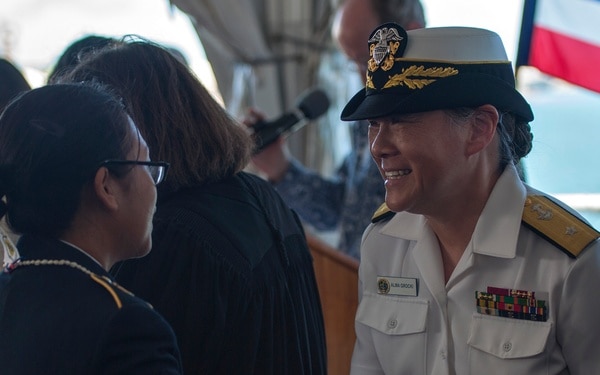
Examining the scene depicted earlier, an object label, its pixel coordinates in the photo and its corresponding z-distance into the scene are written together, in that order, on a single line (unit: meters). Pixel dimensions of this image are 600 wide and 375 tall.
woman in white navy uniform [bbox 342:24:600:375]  1.92
